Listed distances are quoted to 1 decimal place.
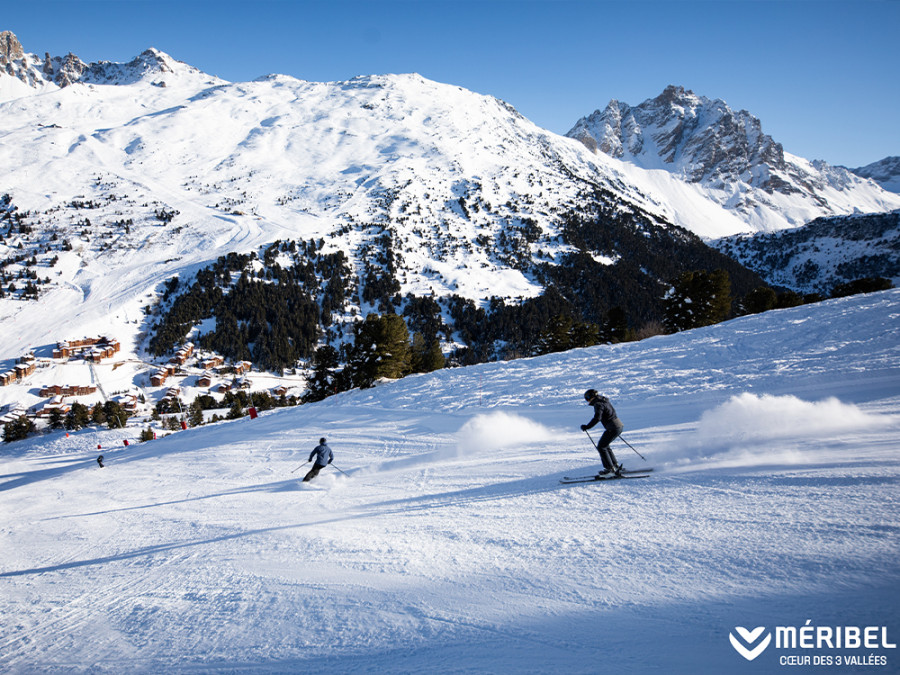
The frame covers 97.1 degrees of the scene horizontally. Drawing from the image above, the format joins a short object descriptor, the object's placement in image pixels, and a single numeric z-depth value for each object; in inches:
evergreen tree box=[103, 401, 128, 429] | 2081.6
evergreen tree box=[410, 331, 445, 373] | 1573.6
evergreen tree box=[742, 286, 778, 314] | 1668.3
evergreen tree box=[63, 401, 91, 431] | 2220.4
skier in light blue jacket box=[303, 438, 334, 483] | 432.5
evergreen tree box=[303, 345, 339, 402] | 1707.7
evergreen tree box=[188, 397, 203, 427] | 2133.1
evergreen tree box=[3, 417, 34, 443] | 2001.7
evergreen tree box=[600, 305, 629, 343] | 1855.3
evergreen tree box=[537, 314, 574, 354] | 1688.0
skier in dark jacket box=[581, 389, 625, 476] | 298.8
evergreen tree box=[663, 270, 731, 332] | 1505.9
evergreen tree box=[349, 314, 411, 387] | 1115.9
